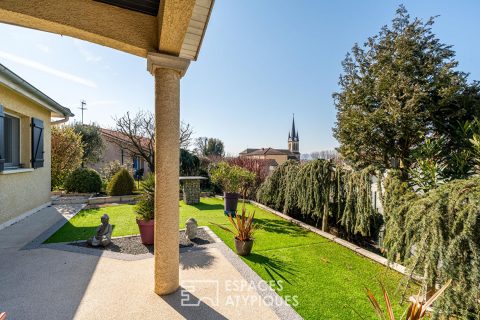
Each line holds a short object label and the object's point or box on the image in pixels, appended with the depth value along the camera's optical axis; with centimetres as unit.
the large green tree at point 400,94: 507
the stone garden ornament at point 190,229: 518
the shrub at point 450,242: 228
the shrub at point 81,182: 1013
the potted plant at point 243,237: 442
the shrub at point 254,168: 1150
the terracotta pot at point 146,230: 479
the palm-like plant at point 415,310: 172
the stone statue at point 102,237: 473
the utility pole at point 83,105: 2656
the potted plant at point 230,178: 792
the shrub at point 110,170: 1321
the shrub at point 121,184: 998
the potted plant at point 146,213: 480
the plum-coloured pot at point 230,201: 777
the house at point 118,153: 1678
